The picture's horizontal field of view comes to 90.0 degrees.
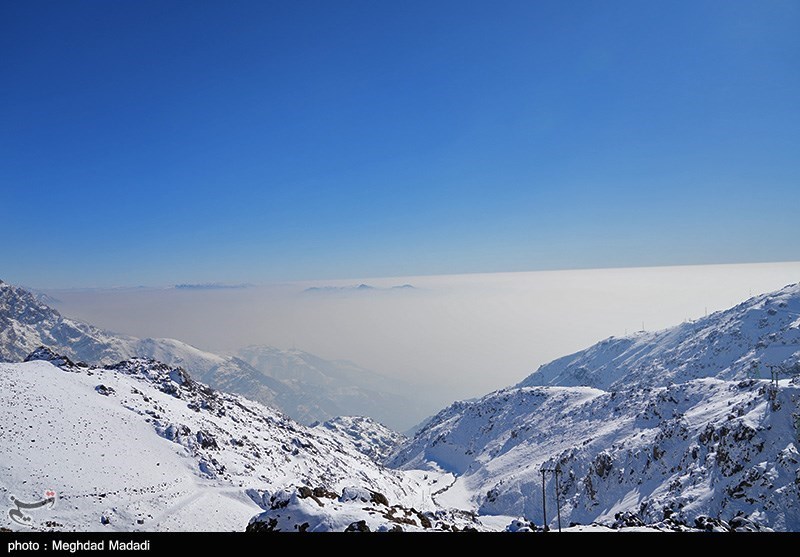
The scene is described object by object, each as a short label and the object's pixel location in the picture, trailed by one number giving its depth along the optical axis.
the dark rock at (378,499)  40.21
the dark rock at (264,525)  32.37
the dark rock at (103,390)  81.44
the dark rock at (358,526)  29.70
